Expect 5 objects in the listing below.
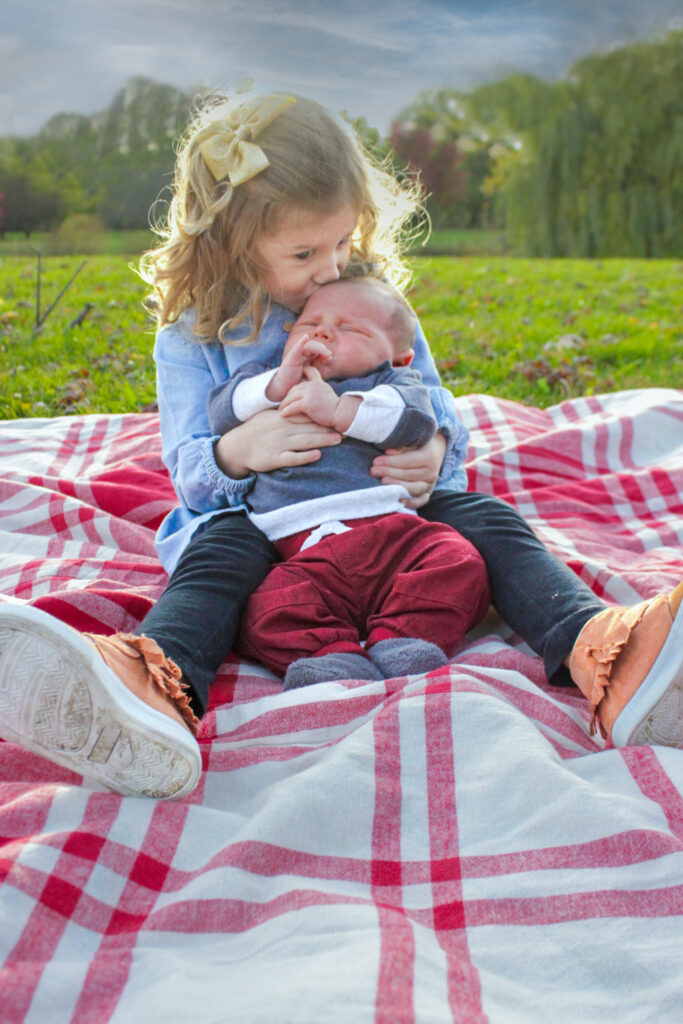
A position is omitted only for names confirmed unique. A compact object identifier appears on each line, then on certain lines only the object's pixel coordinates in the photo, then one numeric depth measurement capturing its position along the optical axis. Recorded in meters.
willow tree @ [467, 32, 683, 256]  10.30
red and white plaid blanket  0.90
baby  1.53
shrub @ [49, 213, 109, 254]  6.80
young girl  1.14
